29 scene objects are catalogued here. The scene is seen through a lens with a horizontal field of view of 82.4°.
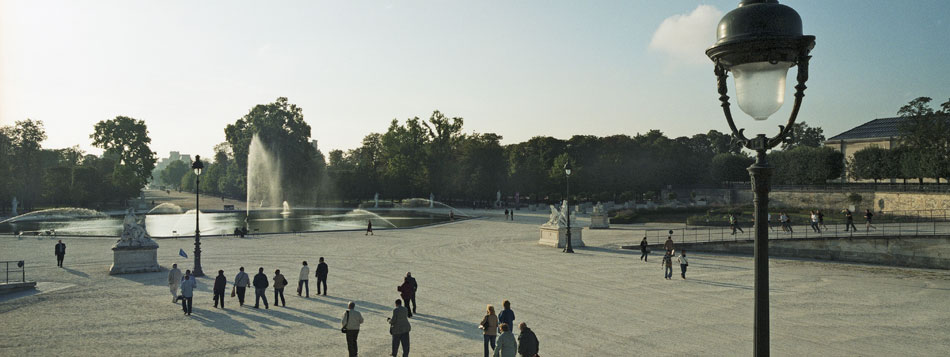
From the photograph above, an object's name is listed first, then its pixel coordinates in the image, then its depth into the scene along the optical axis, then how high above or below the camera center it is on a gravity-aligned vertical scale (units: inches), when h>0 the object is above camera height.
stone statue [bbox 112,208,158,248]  864.4 -78.8
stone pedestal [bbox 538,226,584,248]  1209.4 -106.6
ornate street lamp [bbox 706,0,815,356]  154.0 +36.6
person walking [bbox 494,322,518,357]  347.6 -100.6
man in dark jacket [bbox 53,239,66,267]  912.9 -109.2
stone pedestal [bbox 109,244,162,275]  851.4 -116.5
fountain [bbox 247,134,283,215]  3046.3 +70.7
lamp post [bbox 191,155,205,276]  839.7 -96.4
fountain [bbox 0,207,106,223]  2294.9 -123.7
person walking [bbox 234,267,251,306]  634.8 -112.1
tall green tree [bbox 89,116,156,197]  3486.7 +289.9
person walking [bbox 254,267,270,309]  619.2 -113.0
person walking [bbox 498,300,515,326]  426.9 -99.4
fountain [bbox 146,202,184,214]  2790.4 -116.5
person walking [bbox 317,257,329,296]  697.0 -108.2
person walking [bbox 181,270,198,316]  580.1 -111.0
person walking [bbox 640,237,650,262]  1015.6 -115.0
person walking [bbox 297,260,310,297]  689.2 -115.0
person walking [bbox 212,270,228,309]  612.9 -110.3
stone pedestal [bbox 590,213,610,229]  1731.1 -100.2
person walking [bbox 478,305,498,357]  422.0 -106.6
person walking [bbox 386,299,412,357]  430.3 -109.2
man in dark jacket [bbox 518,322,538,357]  357.7 -102.2
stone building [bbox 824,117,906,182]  3043.8 +319.0
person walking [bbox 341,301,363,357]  430.6 -109.0
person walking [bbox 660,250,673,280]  808.9 -109.6
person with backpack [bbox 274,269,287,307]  637.3 -113.8
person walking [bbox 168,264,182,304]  643.5 -109.5
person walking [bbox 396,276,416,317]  578.6 -109.4
